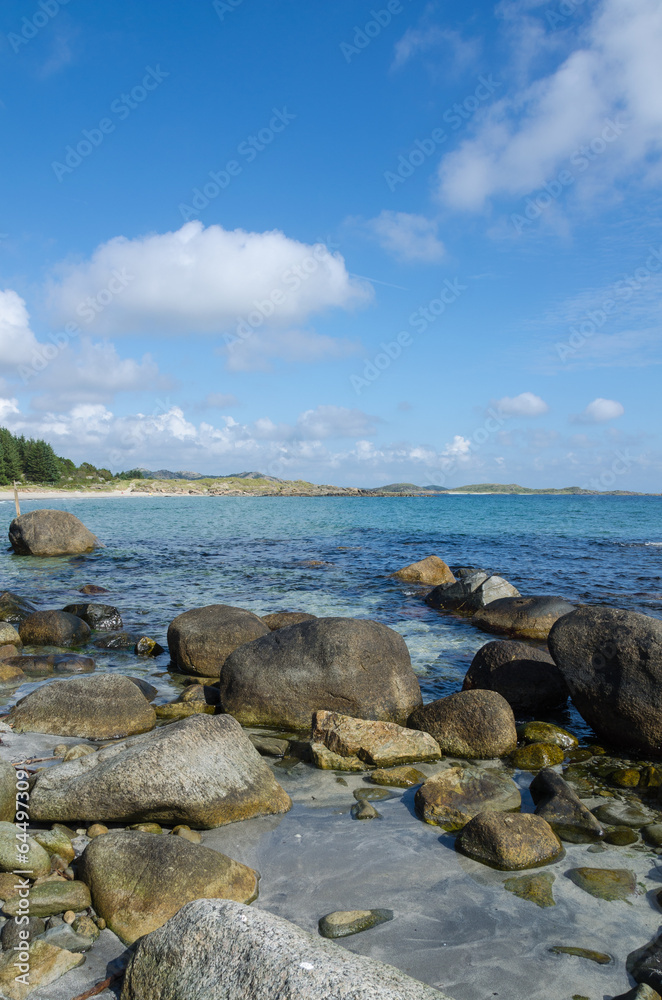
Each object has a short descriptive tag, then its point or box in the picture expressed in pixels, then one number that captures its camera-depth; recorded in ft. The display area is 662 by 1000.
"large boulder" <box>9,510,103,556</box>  84.28
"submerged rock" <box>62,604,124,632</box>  41.98
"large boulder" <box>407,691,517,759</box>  21.94
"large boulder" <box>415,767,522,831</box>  17.04
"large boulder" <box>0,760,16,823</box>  15.80
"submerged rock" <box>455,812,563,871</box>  14.80
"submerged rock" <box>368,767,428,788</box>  19.48
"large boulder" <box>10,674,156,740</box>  23.03
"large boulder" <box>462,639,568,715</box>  26.99
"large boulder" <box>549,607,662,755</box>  22.33
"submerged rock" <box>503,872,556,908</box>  13.56
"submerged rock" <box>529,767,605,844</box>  16.51
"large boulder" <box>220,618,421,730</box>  24.34
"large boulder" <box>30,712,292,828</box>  16.24
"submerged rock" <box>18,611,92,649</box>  37.91
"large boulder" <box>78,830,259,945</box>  12.40
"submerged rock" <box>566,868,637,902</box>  13.78
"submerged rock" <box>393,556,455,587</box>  60.44
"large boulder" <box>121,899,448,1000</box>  8.83
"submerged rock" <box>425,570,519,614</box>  47.19
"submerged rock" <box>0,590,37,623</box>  43.96
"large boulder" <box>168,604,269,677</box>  31.17
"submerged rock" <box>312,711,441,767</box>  20.95
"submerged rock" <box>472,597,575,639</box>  40.91
